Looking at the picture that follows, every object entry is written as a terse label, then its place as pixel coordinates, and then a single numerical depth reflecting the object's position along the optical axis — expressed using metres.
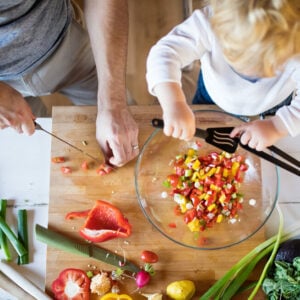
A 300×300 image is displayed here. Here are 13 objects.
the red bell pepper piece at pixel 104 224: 1.17
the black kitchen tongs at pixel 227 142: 1.07
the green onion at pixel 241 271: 1.14
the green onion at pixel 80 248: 1.15
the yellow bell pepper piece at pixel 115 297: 1.13
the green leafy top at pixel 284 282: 1.12
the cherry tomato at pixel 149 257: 1.16
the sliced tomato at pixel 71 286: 1.13
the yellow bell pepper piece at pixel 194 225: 1.18
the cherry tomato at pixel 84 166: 1.22
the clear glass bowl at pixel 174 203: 1.20
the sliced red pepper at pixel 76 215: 1.18
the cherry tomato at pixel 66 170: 1.21
